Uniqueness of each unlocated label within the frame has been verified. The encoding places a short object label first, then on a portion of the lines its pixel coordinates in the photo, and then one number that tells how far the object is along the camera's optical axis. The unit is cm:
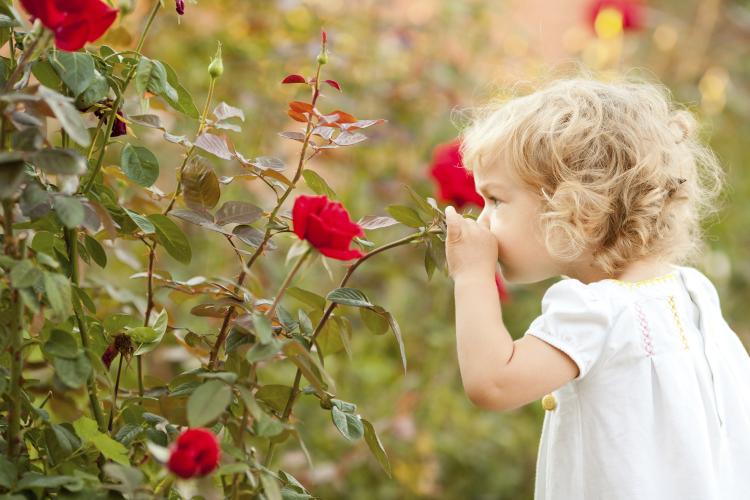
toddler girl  191
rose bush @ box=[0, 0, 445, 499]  169
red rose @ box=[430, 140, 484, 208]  218
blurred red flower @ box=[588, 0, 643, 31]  329
